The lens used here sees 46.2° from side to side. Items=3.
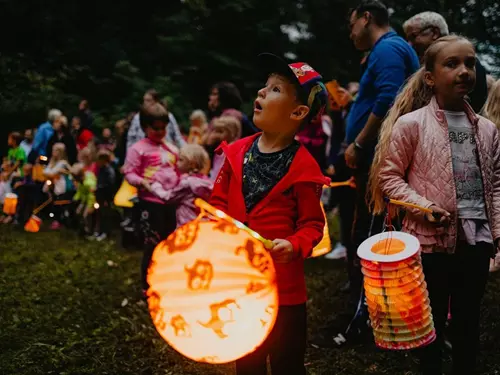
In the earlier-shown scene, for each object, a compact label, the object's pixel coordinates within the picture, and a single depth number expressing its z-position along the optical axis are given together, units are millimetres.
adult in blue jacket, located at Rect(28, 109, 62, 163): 11312
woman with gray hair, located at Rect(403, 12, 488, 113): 4300
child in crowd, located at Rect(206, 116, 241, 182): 5340
